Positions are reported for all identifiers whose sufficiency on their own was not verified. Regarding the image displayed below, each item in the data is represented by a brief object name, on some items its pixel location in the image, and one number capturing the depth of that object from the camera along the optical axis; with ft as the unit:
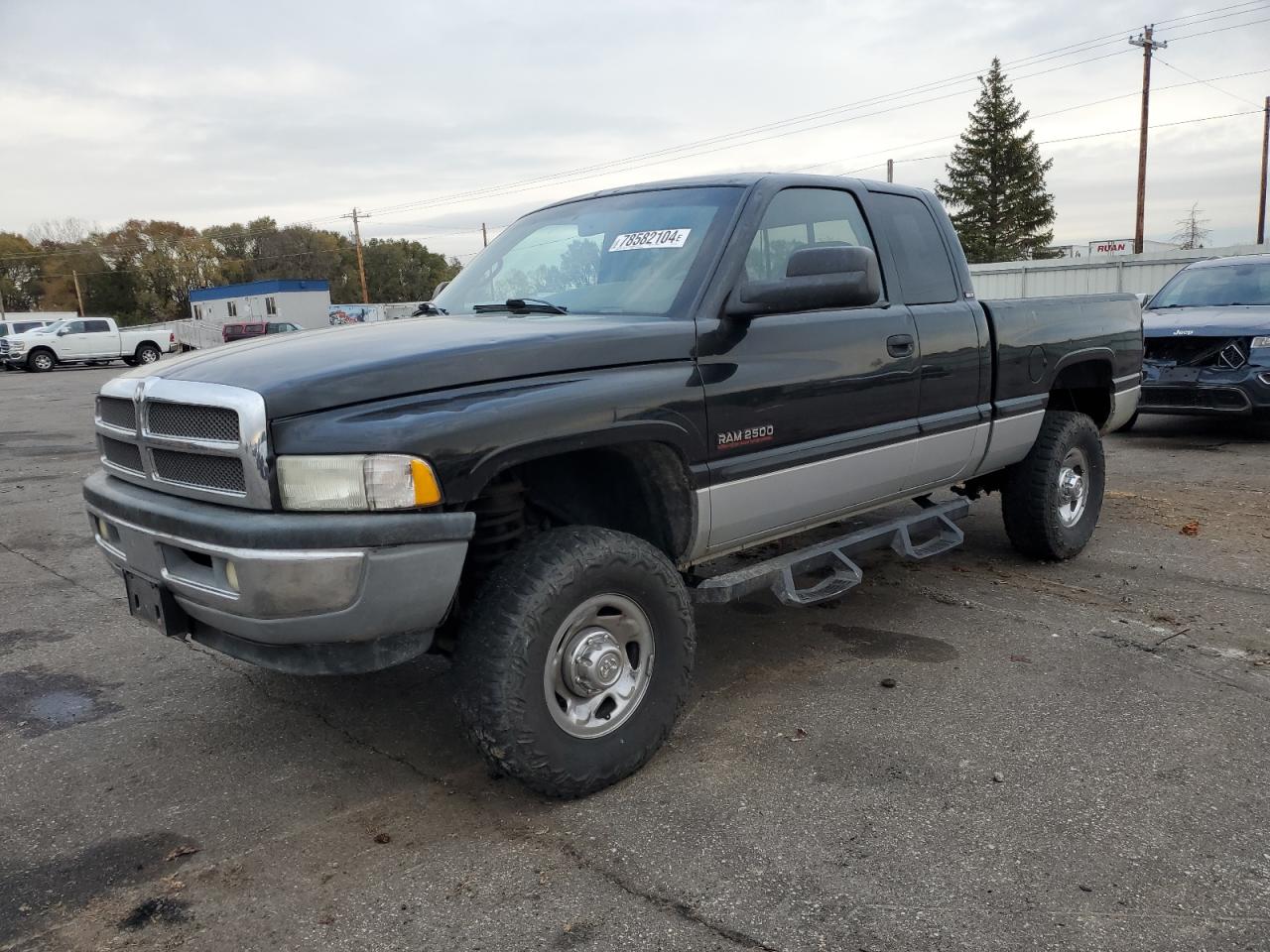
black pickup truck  8.75
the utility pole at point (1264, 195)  130.93
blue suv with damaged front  28.71
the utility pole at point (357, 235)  224.74
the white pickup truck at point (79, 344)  102.83
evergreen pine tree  165.58
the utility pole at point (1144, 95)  102.83
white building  179.52
